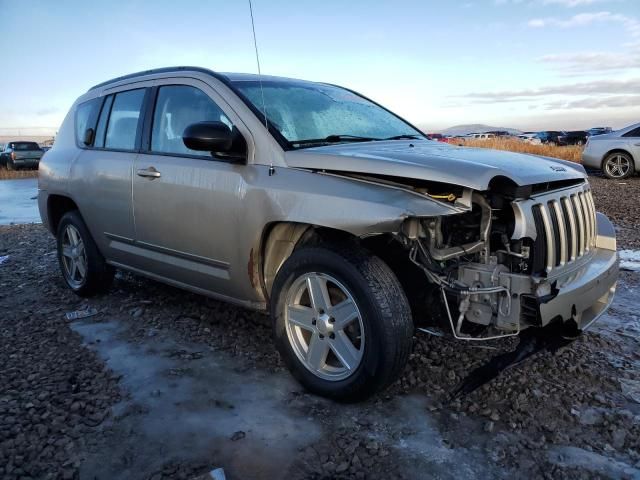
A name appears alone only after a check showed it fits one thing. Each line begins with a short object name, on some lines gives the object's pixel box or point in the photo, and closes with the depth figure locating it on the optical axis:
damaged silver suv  2.59
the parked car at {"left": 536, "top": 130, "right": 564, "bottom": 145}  39.65
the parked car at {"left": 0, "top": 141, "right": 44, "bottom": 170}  23.83
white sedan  12.29
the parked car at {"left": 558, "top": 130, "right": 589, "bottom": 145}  29.72
